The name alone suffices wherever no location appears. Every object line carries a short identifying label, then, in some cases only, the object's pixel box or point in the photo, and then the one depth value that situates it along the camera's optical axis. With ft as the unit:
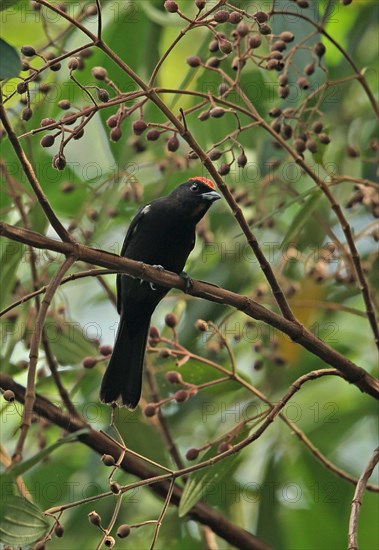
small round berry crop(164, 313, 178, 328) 19.70
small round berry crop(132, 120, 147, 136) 15.72
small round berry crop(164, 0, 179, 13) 15.89
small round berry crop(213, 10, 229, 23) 15.16
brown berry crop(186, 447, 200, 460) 17.93
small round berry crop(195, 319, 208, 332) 18.13
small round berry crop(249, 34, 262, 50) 17.66
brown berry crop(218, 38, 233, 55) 16.22
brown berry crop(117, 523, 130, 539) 14.20
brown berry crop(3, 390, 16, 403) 14.01
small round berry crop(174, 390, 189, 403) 18.21
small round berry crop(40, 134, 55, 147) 15.23
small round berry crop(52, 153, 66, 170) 14.47
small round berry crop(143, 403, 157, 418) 18.21
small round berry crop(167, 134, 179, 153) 16.96
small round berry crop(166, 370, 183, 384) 18.92
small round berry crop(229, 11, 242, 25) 15.66
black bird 24.66
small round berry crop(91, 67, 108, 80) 16.42
